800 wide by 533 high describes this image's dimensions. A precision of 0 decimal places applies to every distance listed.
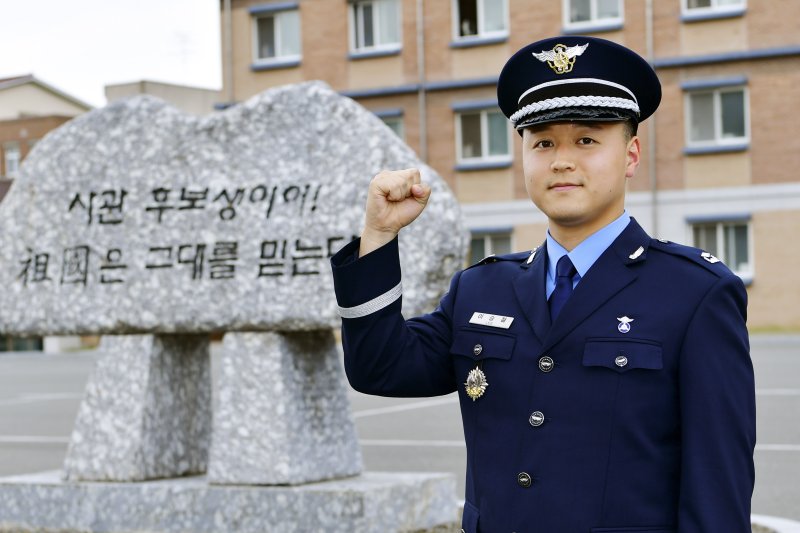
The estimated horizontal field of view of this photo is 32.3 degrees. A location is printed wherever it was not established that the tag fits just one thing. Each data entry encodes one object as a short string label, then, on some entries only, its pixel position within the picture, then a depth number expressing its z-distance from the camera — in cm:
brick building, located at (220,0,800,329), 2547
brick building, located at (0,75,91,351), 3962
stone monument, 695
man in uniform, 263
